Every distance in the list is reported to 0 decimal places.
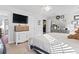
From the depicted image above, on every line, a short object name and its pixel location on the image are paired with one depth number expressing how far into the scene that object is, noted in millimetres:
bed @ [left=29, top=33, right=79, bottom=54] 1776
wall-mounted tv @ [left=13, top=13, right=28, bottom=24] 1827
